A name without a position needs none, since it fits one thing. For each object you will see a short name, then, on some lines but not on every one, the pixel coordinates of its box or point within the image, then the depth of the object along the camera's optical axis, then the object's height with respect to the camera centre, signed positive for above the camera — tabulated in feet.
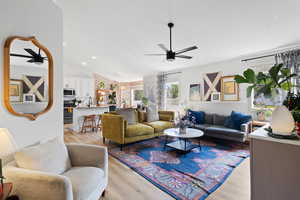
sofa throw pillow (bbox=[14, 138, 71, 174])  4.48 -1.88
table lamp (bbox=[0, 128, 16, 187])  3.99 -1.23
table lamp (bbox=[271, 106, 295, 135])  4.30 -0.63
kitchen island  17.57 -1.64
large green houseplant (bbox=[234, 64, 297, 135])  4.35 +0.46
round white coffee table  10.20 -2.43
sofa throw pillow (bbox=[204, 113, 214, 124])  15.05 -1.87
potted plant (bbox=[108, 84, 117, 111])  28.33 +0.86
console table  4.11 -2.00
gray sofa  11.41 -2.42
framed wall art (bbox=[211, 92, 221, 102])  15.37 +0.43
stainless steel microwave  22.87 +1.33
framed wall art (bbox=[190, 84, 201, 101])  17.20 +1.02
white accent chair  3.77 -2.26
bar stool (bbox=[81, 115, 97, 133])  17.21 -2.59
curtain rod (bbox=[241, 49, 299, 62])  12.17 +3.82
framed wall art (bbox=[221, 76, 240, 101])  14.23 +1.12
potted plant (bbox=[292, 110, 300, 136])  4.31 -0.50
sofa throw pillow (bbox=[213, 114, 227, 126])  14.18 -1.84
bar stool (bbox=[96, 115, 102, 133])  18.52 -3.15
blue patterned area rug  6.56 -3.83
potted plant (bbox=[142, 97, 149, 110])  23.25 -0.08
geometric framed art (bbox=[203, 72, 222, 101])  15.49 +1.86
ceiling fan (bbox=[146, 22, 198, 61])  9.92 +3.10
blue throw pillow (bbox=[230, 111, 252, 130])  12.16 -1.55
